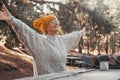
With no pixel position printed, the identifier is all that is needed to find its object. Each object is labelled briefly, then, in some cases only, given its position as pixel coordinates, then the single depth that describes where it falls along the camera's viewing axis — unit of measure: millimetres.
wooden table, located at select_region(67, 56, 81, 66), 6965
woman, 2662
